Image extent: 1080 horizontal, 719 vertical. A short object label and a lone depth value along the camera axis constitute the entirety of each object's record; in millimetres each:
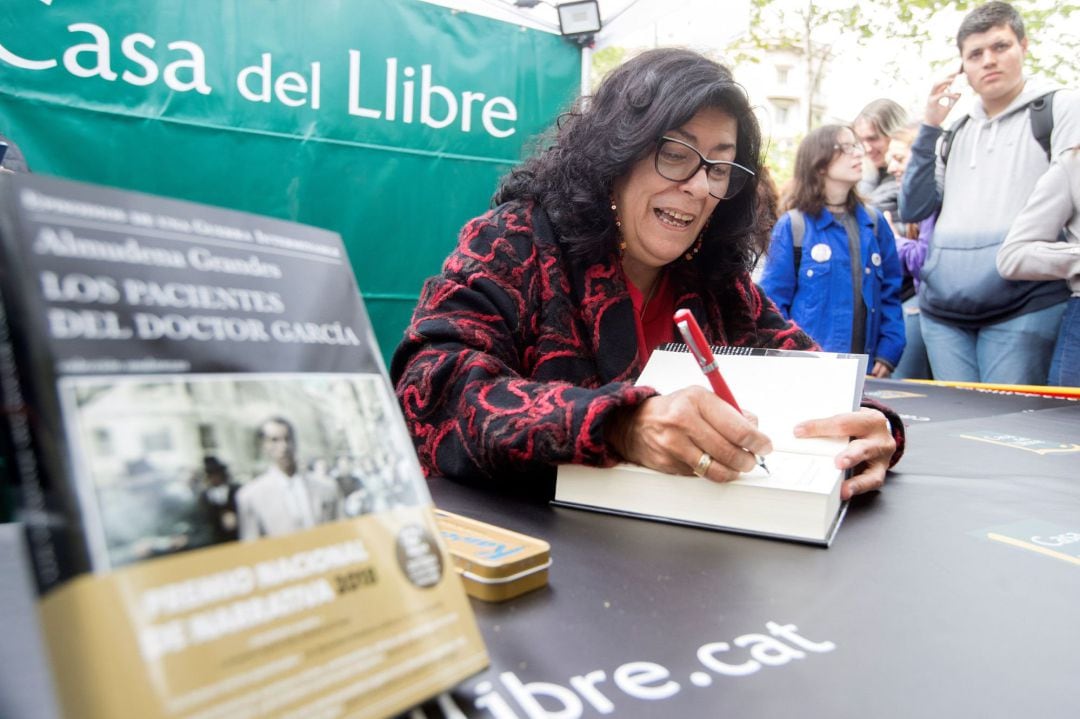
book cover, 292
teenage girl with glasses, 2883
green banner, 2568
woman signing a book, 836
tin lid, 570
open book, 752
